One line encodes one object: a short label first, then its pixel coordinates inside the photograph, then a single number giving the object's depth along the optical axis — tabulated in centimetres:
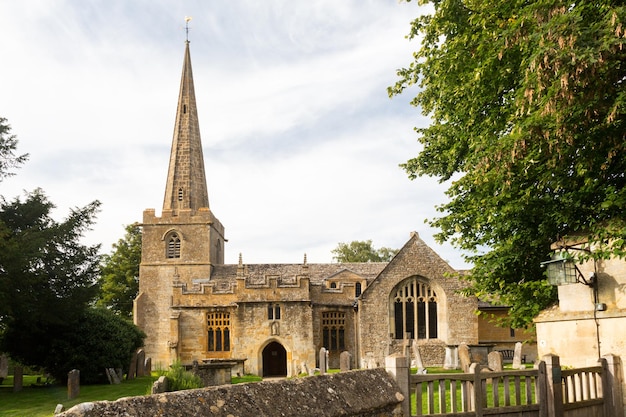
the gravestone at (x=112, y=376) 2547
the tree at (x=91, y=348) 2575
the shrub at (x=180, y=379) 1498
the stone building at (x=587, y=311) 932
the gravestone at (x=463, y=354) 2145
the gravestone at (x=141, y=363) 2905
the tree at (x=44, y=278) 2062
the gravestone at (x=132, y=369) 2800
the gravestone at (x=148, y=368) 3048
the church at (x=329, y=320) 3070
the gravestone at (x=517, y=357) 2206
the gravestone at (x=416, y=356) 2657
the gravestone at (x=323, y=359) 2444
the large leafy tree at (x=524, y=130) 902
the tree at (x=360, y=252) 6097
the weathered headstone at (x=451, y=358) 2933
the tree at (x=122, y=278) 4788
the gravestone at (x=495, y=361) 1741
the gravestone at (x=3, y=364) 3073
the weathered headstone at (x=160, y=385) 1339
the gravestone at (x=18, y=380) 2286
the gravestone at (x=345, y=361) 2117
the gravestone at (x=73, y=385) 1958
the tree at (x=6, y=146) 2169
